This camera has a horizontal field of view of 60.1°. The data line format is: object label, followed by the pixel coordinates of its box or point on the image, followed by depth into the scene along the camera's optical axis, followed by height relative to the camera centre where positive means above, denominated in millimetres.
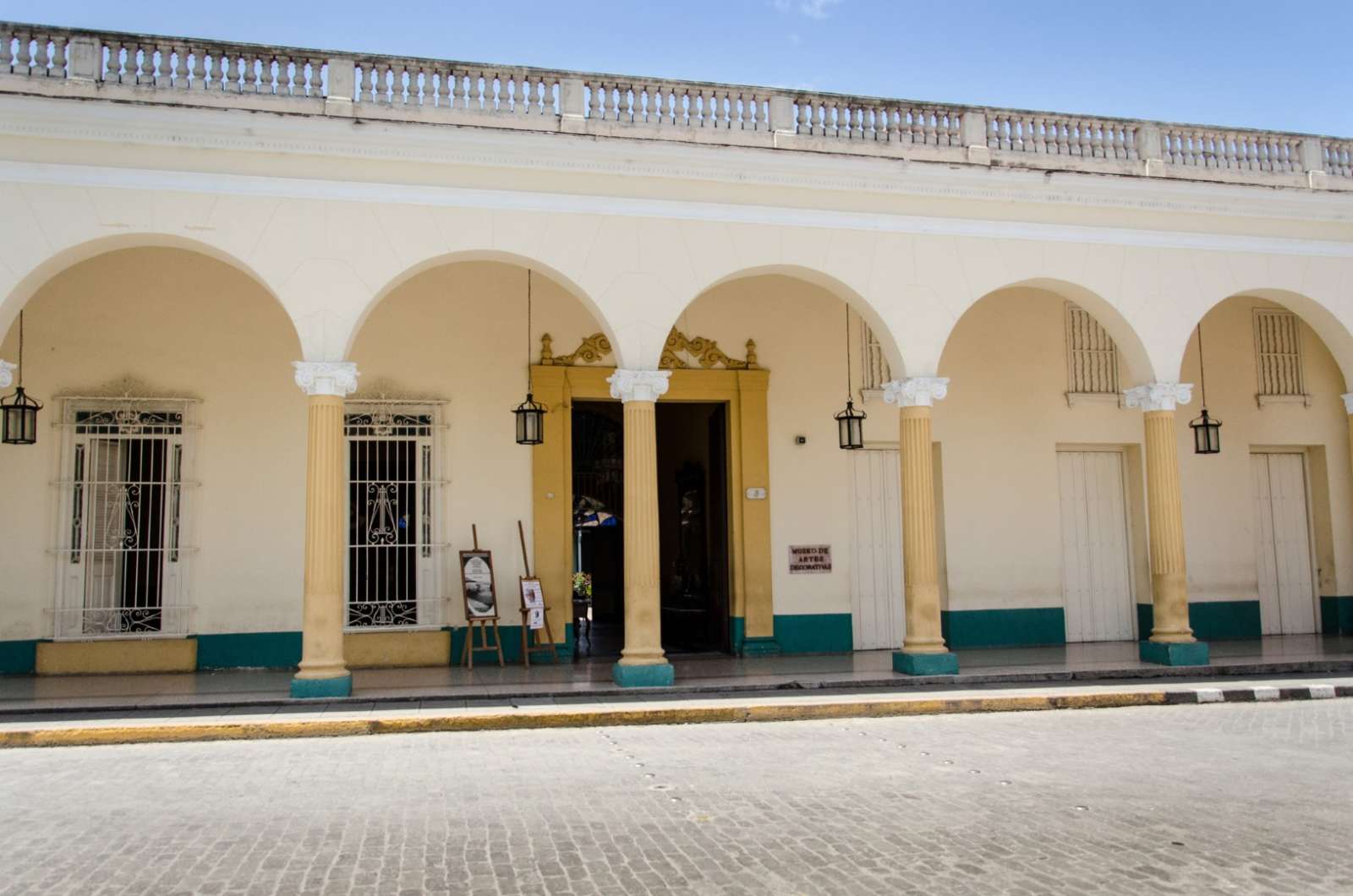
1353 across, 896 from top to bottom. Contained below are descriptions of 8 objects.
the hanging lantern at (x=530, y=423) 11688 +1566
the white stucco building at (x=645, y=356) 10031 +2349
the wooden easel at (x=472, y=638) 11672 -569
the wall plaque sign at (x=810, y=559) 13094 +176
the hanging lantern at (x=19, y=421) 10648 +1537
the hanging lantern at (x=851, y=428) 12305 +1532
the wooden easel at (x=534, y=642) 12156 -644
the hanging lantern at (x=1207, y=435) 13688 +1540
